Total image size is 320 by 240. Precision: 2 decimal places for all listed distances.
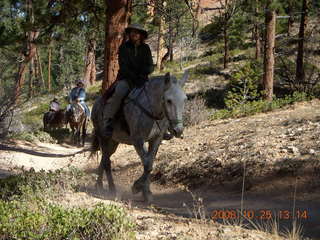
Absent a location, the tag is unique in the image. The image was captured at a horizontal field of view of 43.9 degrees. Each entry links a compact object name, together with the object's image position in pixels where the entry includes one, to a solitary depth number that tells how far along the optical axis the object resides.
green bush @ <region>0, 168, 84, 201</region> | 6.03
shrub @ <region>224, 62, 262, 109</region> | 15.70
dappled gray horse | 5.91
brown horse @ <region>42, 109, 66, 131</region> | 19.67
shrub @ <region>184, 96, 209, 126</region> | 14.67
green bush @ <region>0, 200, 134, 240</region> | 4.25
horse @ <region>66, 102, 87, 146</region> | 16.42
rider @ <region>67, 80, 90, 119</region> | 16.47
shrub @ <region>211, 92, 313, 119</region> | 14.09
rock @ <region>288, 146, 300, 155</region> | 8.37
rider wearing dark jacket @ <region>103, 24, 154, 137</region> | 7.05
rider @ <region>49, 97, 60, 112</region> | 20.41
